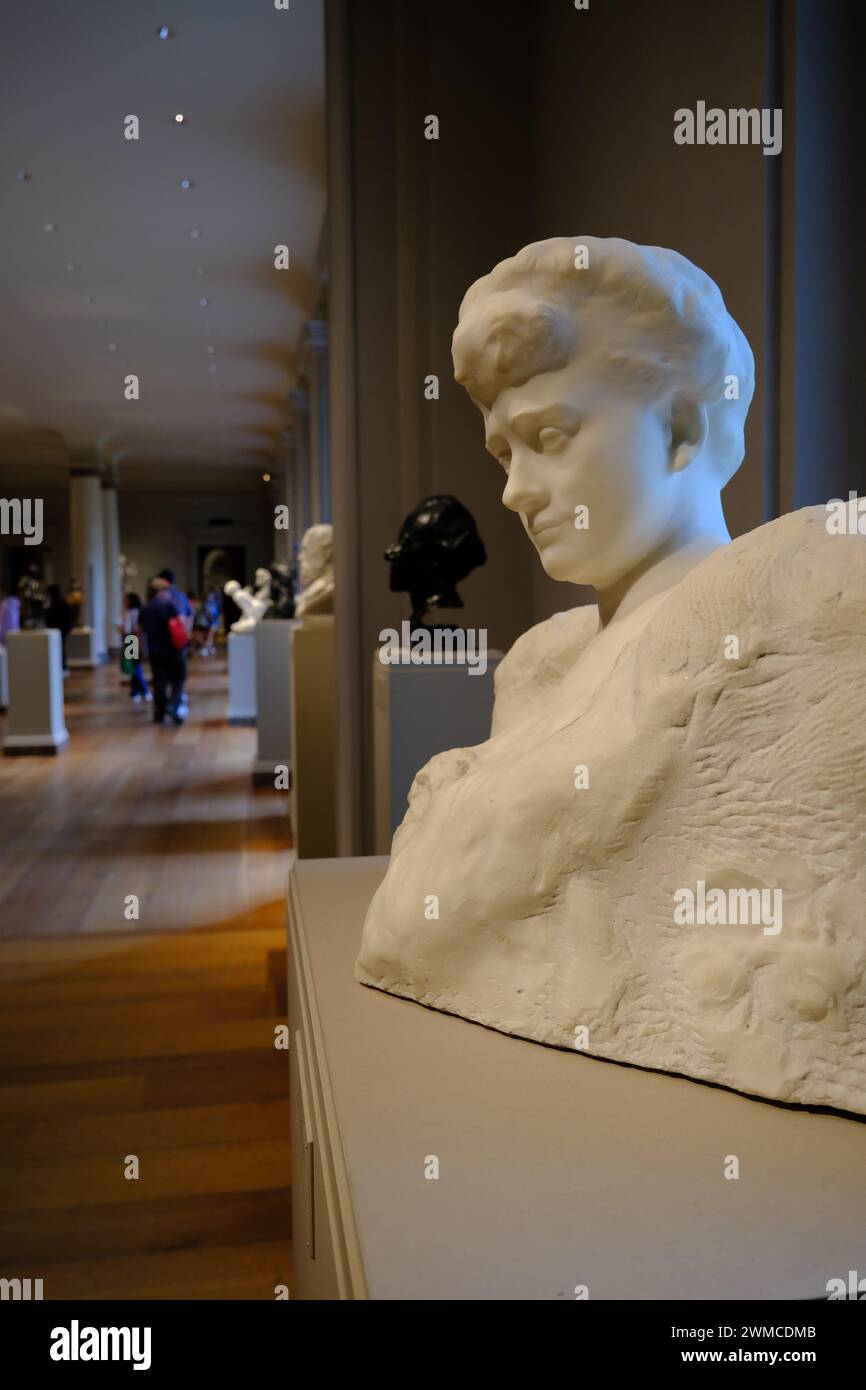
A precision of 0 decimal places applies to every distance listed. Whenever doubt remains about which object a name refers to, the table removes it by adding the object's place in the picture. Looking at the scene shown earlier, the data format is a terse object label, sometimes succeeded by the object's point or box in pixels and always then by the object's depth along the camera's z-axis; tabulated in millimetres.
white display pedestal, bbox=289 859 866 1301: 1267
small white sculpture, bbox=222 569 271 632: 13844
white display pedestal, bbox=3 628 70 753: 12430
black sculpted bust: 4242
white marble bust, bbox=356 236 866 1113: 1550
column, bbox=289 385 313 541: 16528
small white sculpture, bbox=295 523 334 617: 7840
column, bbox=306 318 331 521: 12632
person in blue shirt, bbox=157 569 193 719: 12694
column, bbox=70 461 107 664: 23719
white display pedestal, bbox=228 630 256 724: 14539
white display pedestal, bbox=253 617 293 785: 10141
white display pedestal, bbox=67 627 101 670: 23891
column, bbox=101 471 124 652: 26172
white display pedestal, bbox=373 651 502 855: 4082
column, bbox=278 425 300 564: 19062
